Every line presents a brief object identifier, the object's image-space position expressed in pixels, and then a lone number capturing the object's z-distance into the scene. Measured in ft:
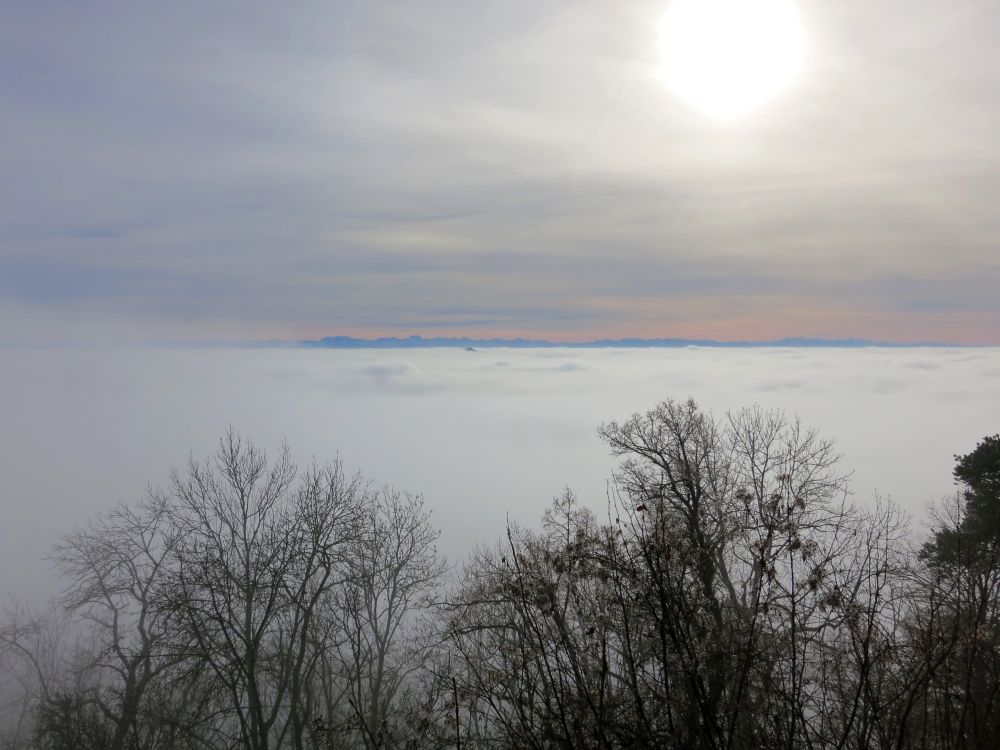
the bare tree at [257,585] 63.87
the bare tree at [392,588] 78.59
